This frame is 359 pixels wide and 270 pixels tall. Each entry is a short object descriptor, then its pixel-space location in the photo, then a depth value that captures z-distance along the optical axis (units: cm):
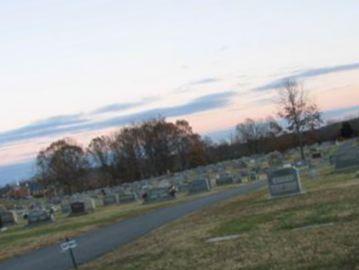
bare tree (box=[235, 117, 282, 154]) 14212
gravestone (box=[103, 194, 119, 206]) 5838
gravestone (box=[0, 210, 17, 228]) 4996
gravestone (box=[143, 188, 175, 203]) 4962
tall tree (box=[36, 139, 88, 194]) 12769
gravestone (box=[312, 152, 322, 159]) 7512
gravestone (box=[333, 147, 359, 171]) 4094
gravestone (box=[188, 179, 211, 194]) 5341
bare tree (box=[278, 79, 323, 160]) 7912
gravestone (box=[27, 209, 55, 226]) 4375
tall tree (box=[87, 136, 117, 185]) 13525
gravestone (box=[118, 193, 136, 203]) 5774
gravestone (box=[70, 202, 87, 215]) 4850
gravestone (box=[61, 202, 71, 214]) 5401
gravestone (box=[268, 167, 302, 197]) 2720
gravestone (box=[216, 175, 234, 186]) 5988
